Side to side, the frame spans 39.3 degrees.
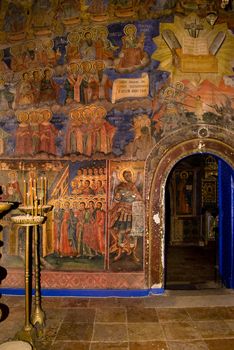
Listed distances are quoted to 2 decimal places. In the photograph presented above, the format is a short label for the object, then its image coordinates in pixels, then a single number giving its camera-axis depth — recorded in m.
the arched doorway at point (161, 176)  6.61
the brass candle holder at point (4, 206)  4.33
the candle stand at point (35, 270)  4.62
